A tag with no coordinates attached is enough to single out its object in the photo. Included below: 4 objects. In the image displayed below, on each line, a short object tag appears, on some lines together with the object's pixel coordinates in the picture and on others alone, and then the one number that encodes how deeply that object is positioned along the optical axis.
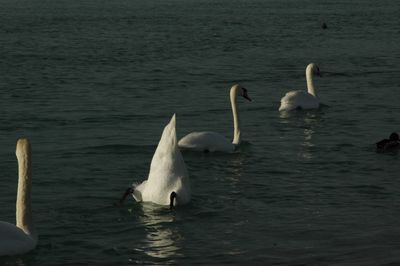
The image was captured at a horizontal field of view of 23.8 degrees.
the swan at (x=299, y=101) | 22.52
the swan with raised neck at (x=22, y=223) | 10.66
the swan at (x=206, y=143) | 17.16
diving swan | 12.89
